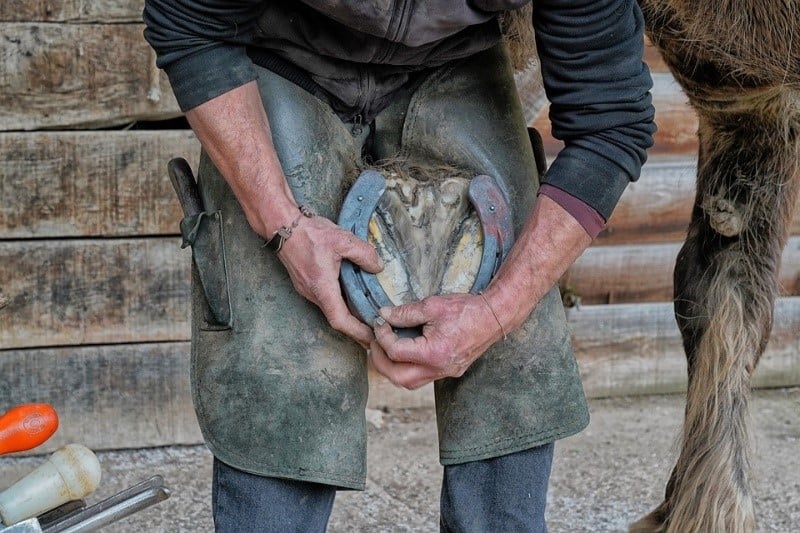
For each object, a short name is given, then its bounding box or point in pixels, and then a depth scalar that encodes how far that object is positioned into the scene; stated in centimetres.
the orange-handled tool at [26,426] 138
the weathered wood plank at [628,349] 297
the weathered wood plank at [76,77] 237
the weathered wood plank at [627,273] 300
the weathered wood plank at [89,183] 242
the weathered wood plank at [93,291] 247
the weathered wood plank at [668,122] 295
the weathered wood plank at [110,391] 253
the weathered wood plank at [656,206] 298
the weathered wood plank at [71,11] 237
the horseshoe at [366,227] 145
